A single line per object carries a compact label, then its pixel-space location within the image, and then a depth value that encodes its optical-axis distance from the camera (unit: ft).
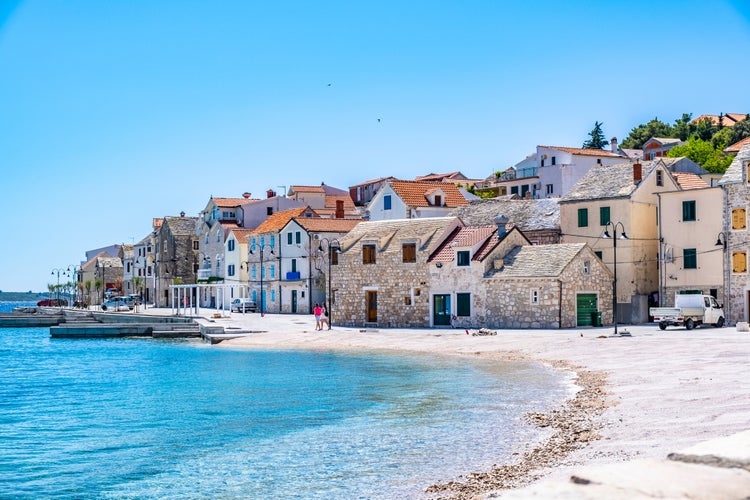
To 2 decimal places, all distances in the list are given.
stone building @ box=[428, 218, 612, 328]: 157.58
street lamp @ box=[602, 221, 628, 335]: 174.91
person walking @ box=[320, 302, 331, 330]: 175.55
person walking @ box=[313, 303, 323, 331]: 176.39
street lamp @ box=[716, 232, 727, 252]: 159.74
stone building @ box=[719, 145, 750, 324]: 157.28
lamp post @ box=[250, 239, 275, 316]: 259.39
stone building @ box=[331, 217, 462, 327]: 178.09
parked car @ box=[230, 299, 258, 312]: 267.39
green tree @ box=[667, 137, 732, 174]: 288.71
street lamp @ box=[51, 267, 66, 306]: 474.53
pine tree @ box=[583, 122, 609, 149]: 438.40
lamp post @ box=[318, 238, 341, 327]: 182.39
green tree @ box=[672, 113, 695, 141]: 410.47
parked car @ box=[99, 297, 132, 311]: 338.75
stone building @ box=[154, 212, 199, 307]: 343.46
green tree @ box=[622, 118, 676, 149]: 427.74
